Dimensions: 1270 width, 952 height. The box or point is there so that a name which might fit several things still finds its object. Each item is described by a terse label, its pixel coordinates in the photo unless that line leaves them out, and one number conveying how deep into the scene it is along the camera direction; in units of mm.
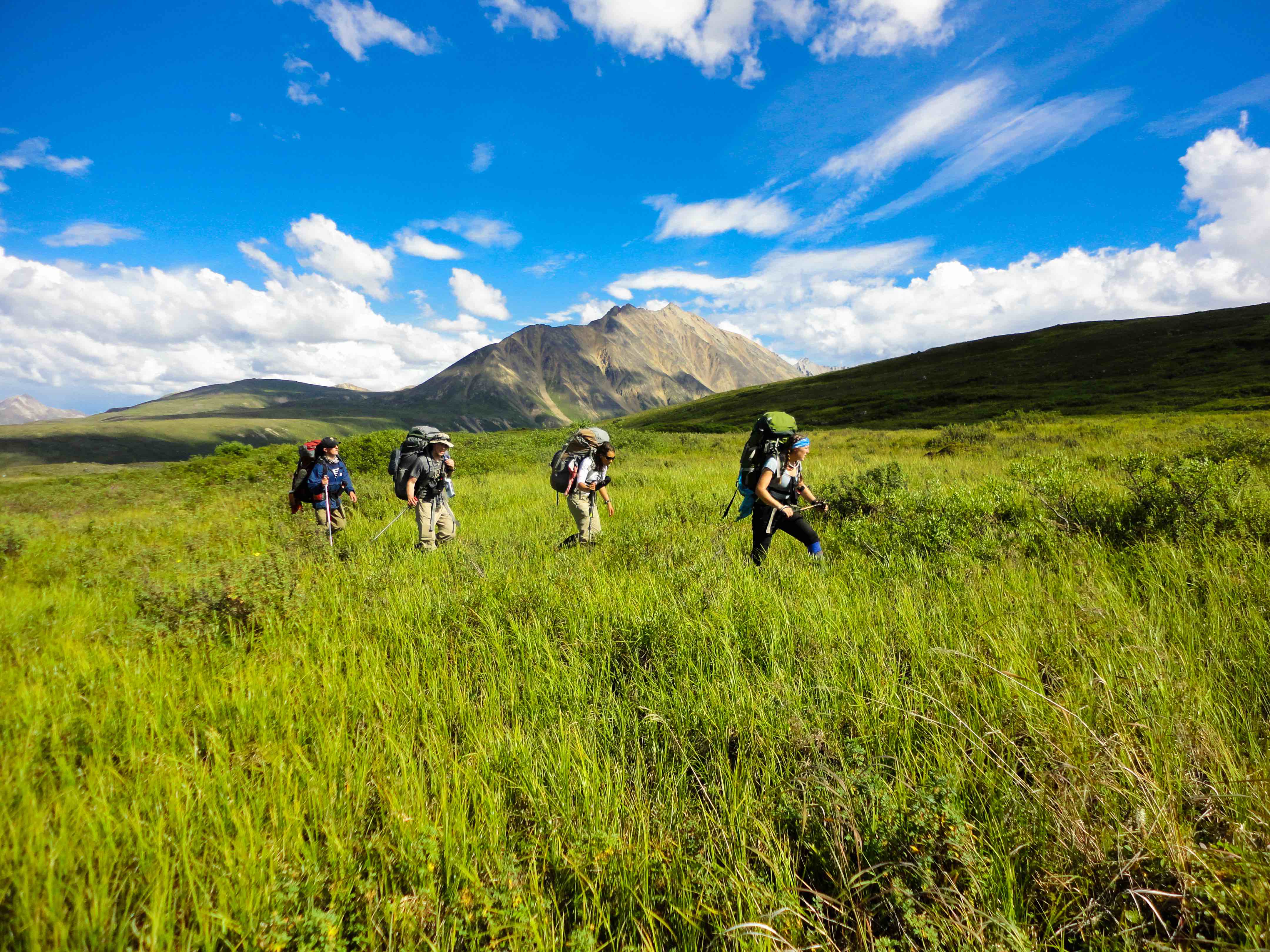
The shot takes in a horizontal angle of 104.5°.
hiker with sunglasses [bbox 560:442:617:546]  7266
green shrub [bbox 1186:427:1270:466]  9914
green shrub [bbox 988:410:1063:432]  29925
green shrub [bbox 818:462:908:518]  7711
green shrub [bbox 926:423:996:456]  21453
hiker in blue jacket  8406
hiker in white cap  7414
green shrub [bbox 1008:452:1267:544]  4809
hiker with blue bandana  5723
